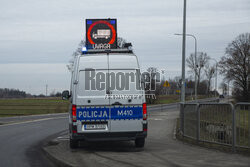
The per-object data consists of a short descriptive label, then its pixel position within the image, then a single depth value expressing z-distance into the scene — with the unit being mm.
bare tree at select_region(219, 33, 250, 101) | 60312
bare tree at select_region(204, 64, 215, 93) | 96669
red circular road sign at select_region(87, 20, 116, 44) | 15584
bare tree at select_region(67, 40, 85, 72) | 58397
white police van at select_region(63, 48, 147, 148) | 10258
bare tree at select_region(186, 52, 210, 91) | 99938
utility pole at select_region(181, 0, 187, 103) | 20864
